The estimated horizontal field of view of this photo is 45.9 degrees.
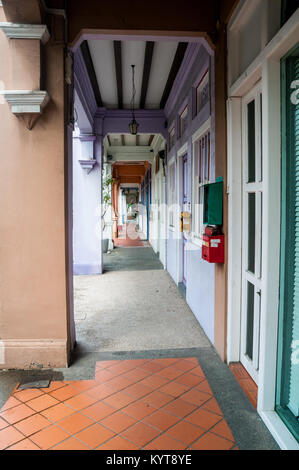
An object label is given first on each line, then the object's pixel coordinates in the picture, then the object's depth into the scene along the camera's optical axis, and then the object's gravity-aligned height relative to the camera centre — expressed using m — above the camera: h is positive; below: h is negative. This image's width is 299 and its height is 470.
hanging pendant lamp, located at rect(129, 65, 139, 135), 6.42 +1.67
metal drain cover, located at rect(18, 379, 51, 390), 2.75 -1.32
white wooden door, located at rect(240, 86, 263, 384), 2.58 -0.10
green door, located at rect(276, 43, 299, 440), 2.01 -0.21
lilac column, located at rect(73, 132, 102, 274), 7.70 +0.10
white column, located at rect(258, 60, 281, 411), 2.12 -0.07
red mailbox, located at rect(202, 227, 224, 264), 3.06 -0.27
